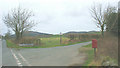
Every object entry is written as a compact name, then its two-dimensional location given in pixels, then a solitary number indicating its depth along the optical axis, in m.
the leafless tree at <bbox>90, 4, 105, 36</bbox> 22.06
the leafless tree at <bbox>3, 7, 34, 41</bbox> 27.36
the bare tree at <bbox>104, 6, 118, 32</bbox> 14.33
